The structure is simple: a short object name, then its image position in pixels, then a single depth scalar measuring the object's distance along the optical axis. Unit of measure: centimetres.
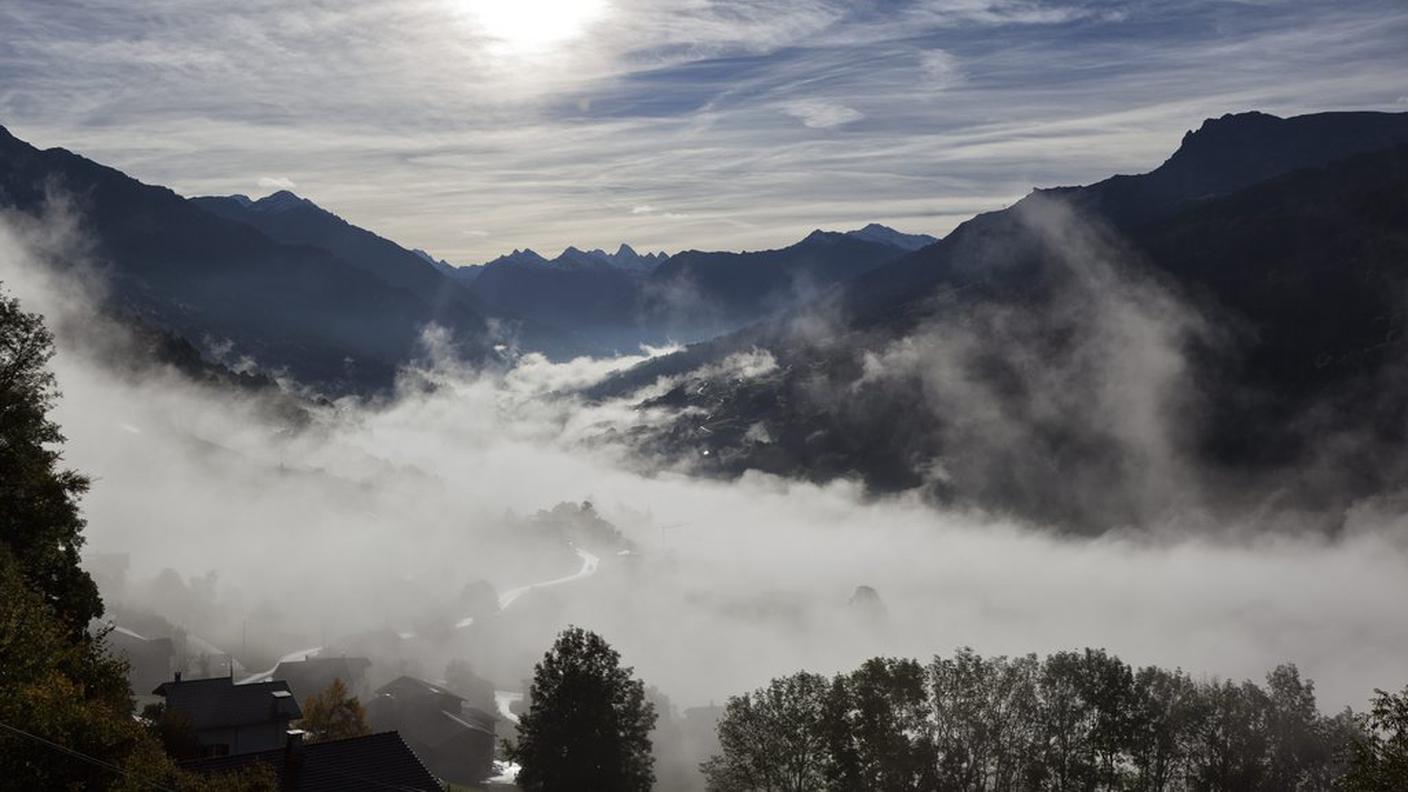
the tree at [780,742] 6675
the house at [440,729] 11612
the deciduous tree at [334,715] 8475
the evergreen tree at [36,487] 4028
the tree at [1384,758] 3288
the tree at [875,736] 6531
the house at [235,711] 7544
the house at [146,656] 13638
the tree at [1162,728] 7044
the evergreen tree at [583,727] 5922
